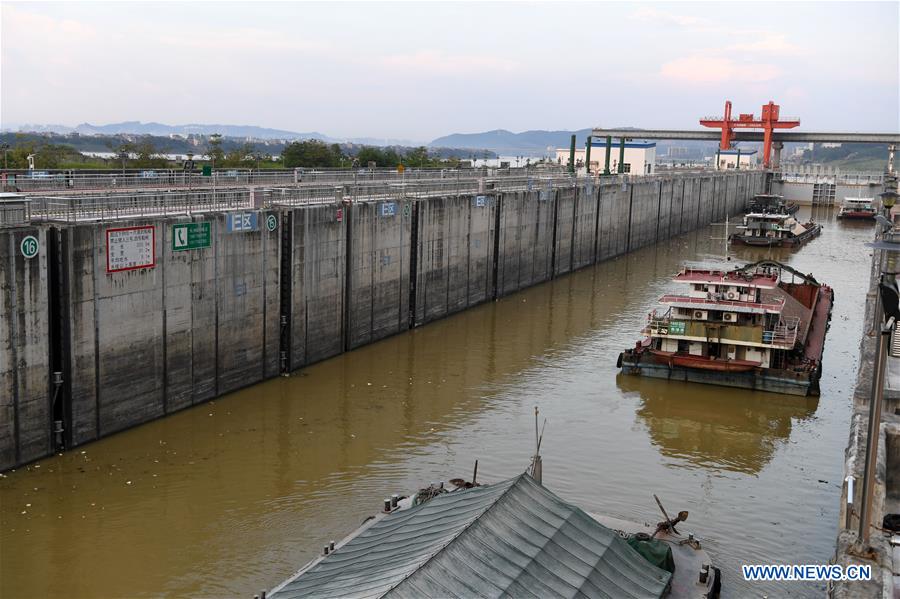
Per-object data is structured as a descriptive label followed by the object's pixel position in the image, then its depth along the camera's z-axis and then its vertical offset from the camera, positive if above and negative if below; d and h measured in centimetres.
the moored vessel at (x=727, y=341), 3300 -575
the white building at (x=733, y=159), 16162 +384
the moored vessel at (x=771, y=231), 8106 -447
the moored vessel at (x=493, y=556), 1278 -557
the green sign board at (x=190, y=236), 2736 -207
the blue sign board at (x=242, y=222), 2981 -174
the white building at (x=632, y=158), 11975 +262
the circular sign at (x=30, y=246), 2278 -205
